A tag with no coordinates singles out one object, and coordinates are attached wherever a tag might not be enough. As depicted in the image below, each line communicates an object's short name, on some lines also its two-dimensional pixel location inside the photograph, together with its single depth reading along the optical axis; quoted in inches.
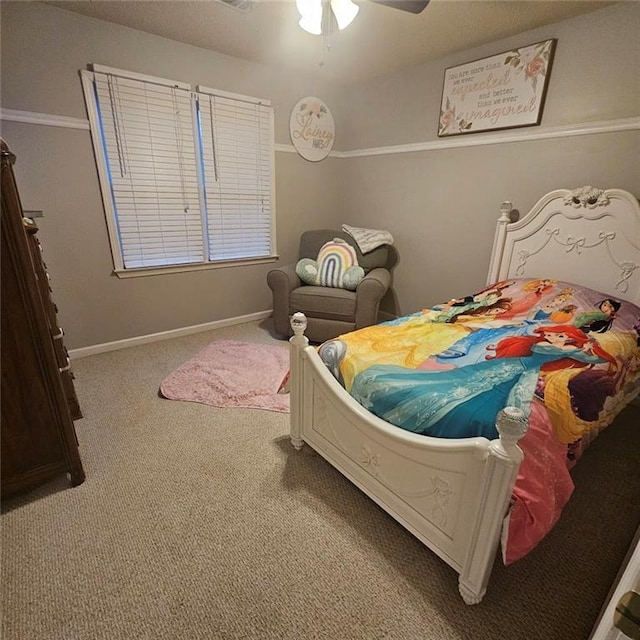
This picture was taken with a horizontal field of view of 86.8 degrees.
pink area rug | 88.4
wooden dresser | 48.5
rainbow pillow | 117.1
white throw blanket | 127.3
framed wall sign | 90.3
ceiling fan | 58.0
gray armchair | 109.6
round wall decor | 131.4
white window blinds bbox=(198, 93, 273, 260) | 115.0
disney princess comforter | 43.3
